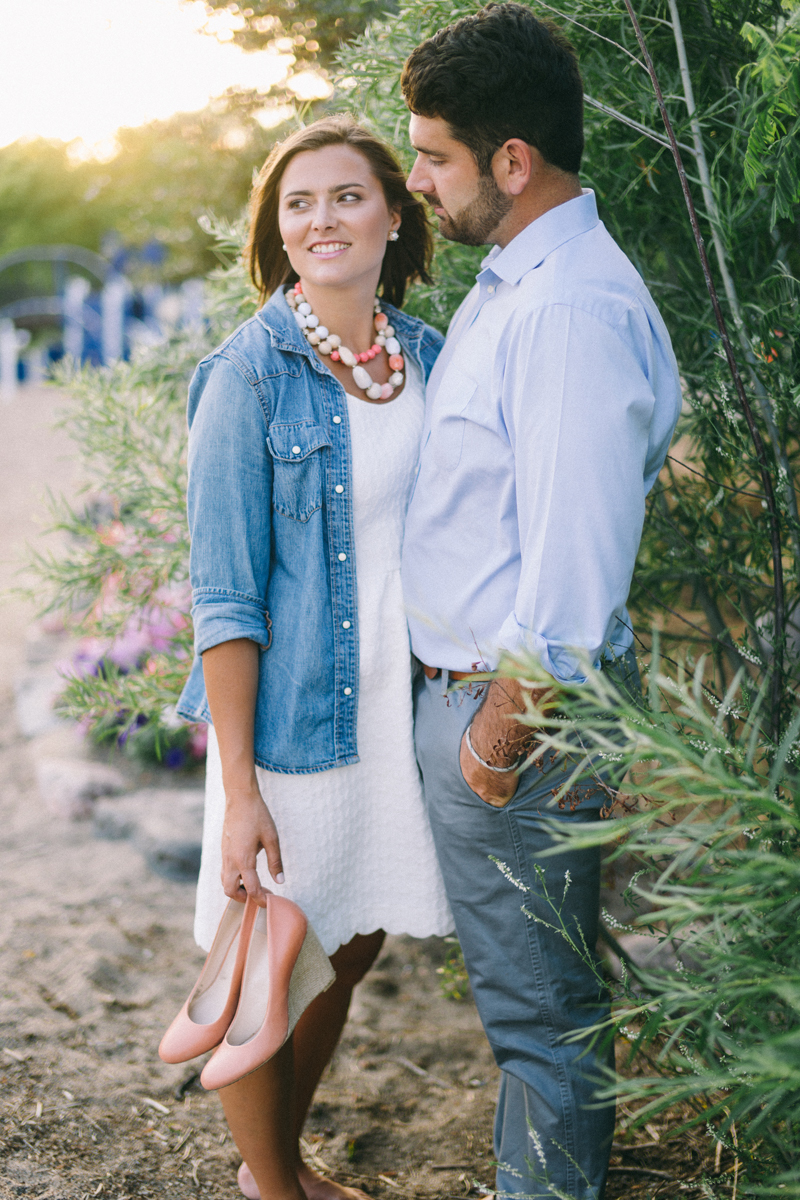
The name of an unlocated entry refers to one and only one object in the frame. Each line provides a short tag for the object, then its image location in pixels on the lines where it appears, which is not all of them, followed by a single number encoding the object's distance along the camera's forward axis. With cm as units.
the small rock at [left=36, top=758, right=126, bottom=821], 424
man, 149
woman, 175
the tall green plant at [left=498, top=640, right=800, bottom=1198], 96
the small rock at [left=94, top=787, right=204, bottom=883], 382
